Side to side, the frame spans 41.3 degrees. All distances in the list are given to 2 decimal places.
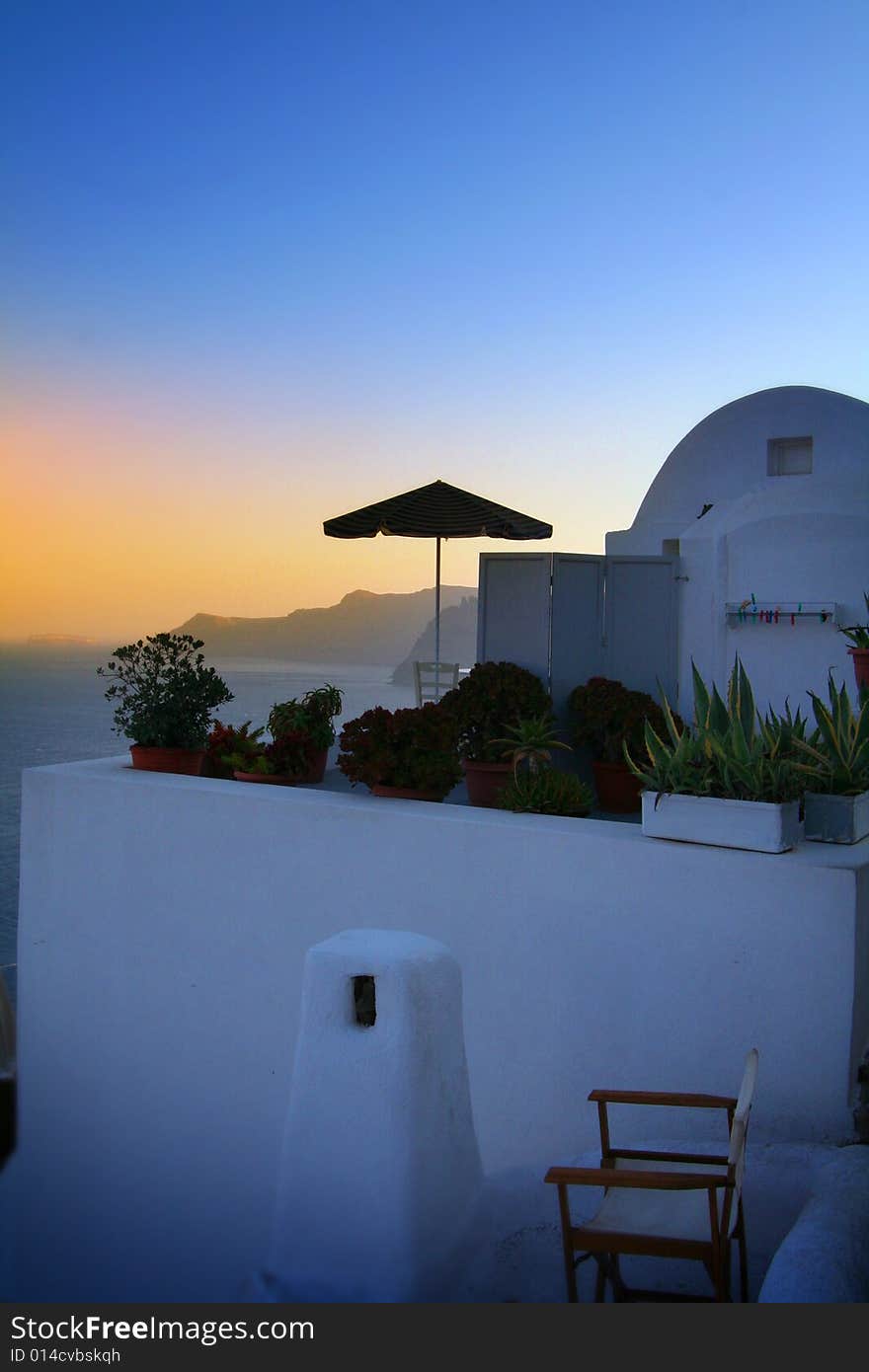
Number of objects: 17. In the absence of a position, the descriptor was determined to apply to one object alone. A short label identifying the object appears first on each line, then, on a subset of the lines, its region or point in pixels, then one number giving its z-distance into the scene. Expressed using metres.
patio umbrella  9.07
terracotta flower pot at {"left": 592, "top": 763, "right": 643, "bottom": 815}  7.15
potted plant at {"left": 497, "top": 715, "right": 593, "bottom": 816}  5.47
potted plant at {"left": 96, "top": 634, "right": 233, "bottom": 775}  6.66
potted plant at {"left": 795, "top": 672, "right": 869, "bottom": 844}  4.43
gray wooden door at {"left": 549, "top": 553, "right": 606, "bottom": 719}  7.98
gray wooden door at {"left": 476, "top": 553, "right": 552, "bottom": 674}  7.99
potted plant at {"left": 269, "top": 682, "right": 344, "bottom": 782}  6.83
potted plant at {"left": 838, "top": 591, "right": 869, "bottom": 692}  5.22
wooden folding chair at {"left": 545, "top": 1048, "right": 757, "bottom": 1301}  3.08
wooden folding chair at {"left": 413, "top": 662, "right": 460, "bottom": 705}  9.89
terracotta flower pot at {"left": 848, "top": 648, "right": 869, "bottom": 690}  5.22
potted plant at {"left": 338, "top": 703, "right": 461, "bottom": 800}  6.02
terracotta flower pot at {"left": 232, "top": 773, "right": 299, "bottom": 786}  6.62
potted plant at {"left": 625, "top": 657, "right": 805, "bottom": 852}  4.33
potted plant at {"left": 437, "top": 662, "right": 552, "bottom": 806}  6.87
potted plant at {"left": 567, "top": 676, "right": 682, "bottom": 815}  7.22
